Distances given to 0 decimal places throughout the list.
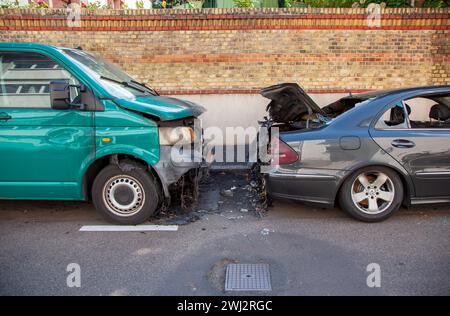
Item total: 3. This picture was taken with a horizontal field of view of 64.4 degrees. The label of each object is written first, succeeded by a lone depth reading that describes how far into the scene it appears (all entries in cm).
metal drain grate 298
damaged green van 399
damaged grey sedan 411
